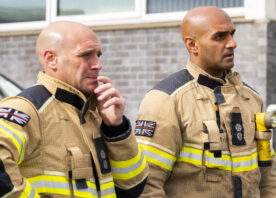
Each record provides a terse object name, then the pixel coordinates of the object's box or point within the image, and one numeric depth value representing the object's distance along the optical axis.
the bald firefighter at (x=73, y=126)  3.54
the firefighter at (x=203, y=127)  4.56
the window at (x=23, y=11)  11.92
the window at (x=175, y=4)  10.44
